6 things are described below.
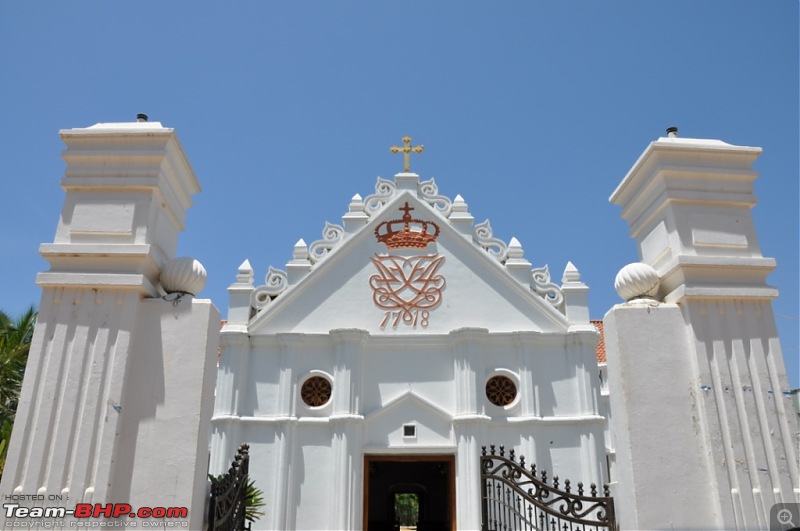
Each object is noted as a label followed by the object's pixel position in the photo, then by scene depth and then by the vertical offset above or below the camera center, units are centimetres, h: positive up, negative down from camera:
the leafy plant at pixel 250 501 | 987 +48
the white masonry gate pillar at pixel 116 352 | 492 +136
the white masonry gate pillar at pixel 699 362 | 504 +133
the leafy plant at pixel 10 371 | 1566 +370
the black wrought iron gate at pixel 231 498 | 520 +28
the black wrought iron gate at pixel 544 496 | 539 +32
